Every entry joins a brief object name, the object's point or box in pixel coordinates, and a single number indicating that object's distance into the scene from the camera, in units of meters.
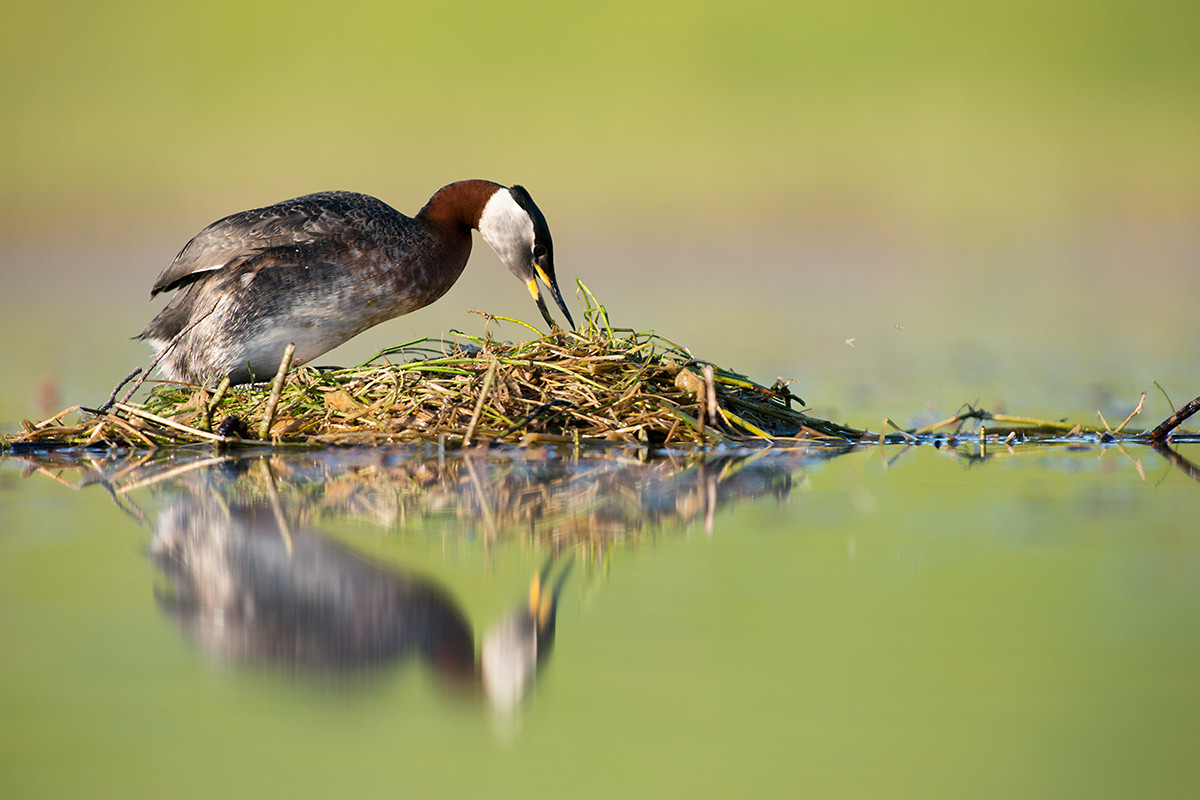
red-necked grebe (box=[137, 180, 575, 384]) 11.96
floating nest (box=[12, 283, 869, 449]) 10.60
